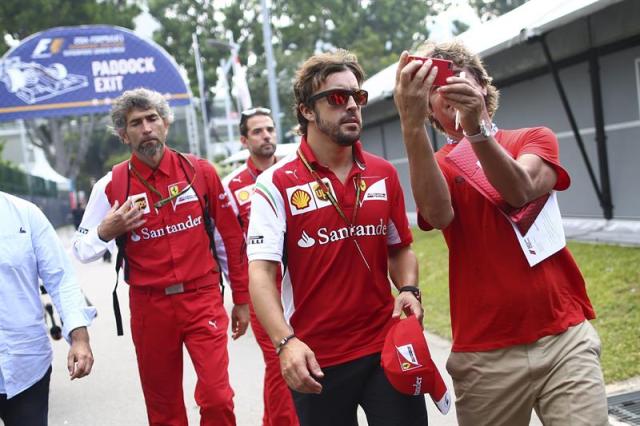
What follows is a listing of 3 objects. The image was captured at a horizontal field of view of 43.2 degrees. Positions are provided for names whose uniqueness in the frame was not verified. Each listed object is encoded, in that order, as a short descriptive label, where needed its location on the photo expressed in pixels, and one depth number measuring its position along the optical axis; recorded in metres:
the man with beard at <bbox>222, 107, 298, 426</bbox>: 6.70
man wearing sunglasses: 3.42
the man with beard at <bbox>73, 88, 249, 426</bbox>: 4.81
